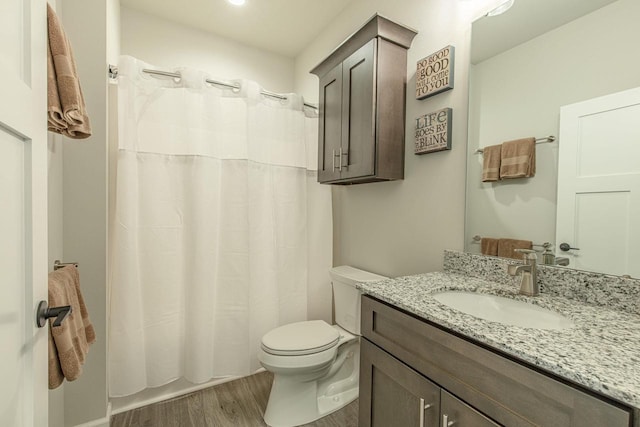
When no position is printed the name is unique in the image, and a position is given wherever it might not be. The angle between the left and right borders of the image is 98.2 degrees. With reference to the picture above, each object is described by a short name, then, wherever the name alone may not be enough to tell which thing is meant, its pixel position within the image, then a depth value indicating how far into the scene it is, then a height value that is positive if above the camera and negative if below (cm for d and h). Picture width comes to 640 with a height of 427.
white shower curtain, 154 -13
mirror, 89 +48
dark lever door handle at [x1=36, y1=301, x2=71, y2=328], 65 -26
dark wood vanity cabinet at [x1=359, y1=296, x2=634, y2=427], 54 -44
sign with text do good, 132 +67
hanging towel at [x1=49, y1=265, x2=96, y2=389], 88 -44
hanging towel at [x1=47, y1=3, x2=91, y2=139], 86 +39
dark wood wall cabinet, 144 +59
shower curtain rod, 161 +79
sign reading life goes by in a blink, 134 +39
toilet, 146 -84
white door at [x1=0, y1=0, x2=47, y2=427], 52 -2
